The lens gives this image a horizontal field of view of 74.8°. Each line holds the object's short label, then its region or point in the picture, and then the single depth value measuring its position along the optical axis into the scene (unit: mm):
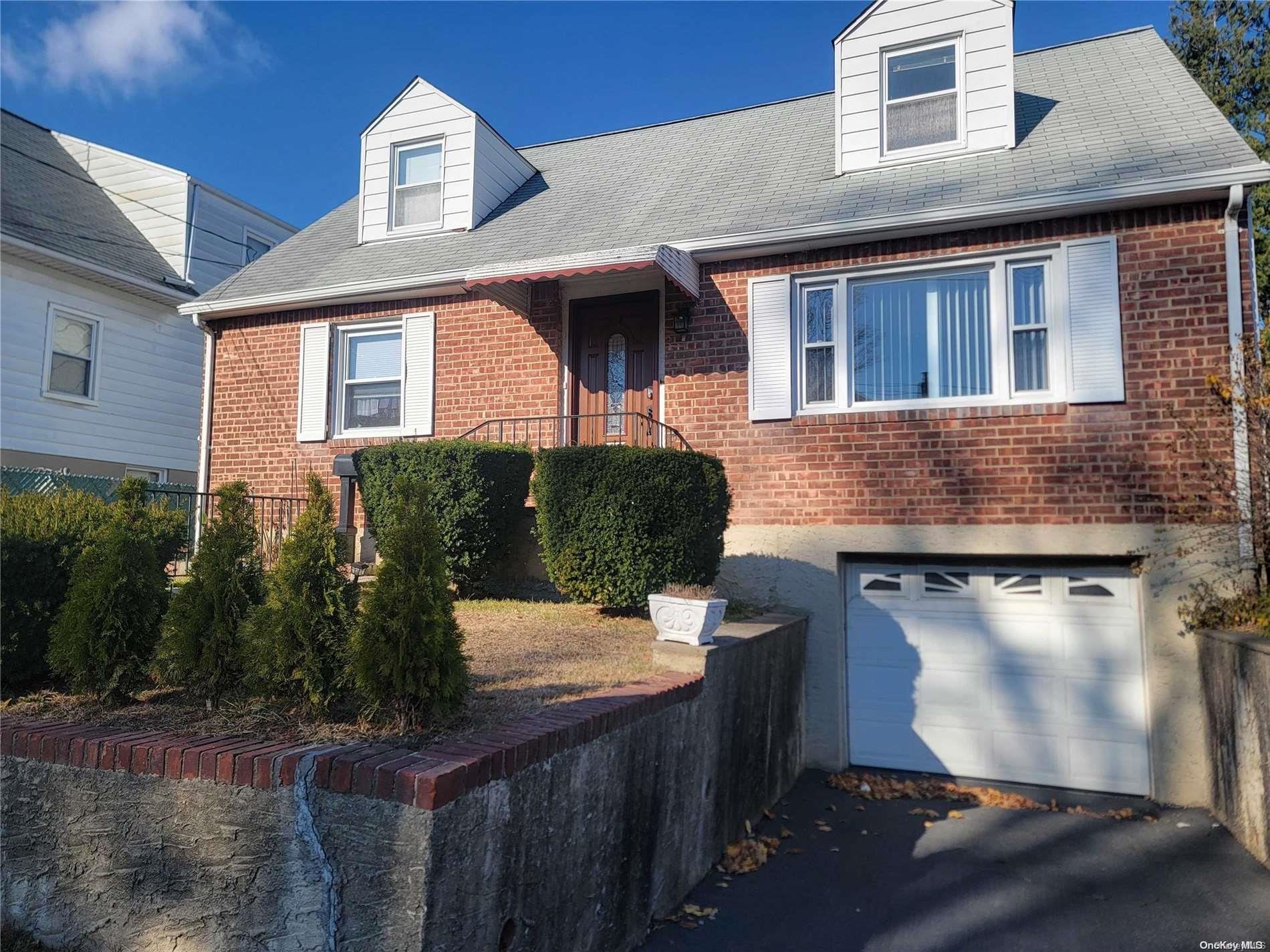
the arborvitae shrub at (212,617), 4020
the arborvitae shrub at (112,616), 4066
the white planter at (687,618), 5227
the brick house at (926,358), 7027
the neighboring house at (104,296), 12172
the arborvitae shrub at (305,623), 3676
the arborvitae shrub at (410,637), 3441
